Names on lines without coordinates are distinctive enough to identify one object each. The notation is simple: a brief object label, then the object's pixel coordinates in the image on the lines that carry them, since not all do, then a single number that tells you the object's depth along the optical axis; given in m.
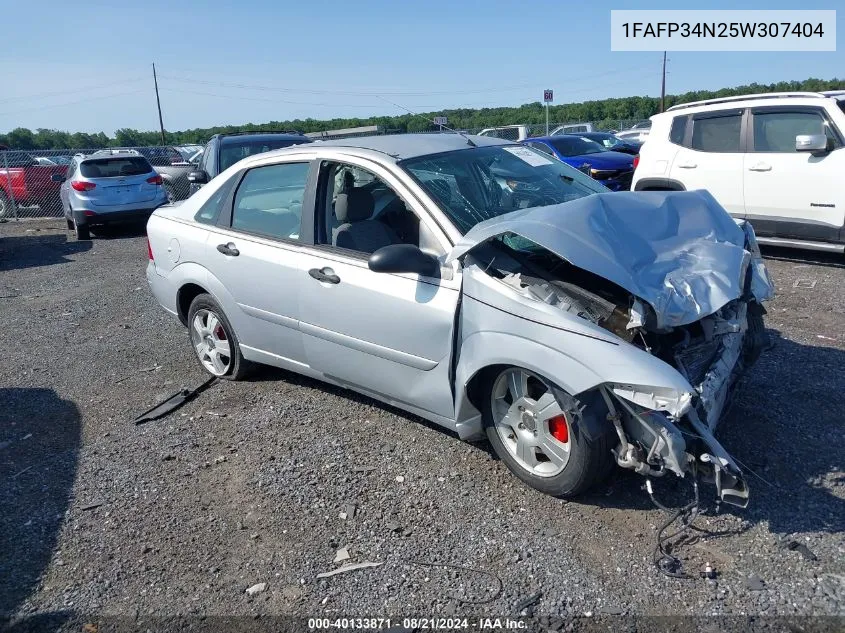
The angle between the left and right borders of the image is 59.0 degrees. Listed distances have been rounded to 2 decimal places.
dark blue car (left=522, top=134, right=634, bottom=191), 13.64
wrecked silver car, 3.34
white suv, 8.04
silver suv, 14.18
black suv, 10.84
